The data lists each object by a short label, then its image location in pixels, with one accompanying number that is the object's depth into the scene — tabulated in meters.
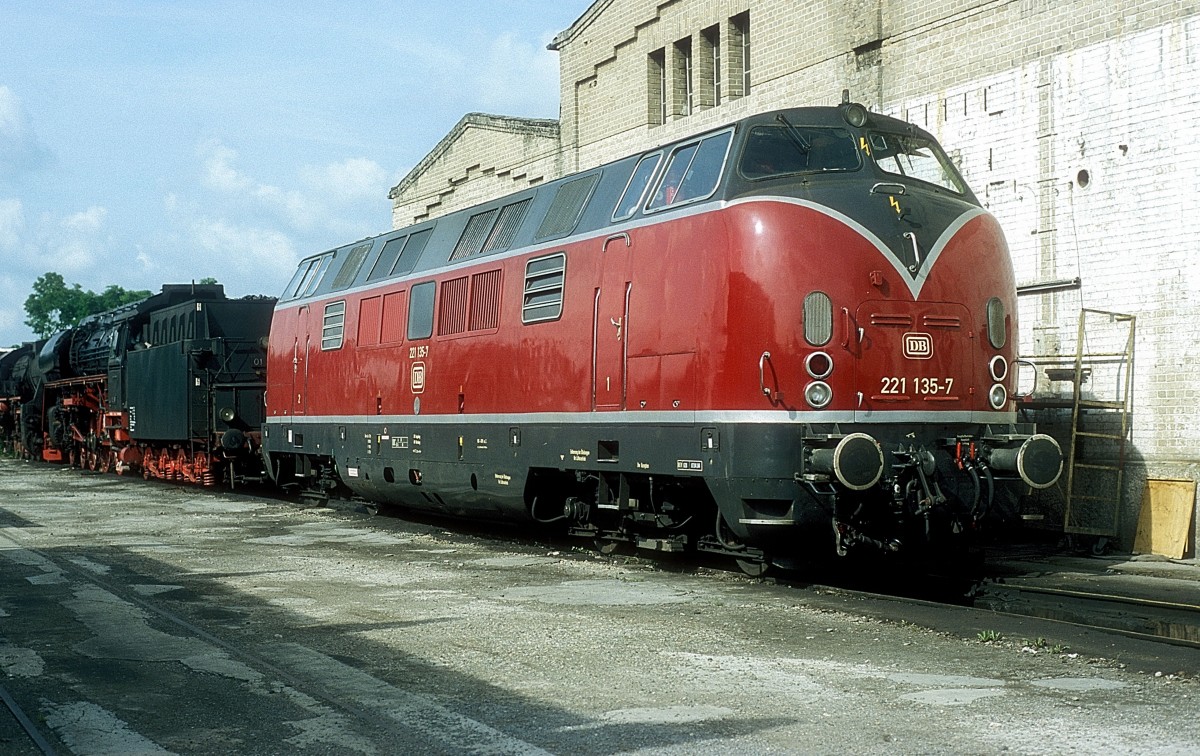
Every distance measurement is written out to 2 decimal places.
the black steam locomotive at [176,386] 23.05
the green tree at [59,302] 110.19
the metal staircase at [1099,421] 14.02
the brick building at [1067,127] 13.54
